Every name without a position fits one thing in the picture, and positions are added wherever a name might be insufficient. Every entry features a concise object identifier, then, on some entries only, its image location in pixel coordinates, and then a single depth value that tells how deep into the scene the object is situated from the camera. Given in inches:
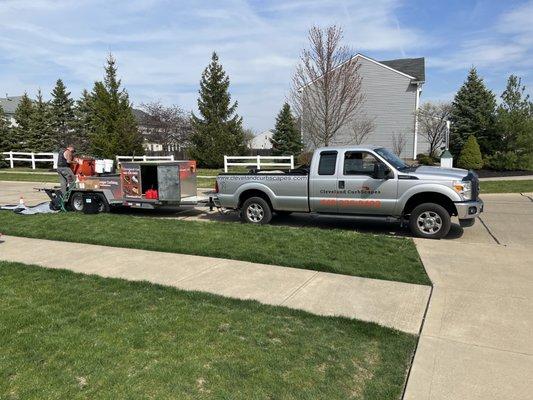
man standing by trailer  500.1
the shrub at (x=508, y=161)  921.5
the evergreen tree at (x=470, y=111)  1104.0
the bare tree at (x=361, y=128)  1363.2
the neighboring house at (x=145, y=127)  1828.2
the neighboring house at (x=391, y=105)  1364.4
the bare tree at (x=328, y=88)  890.7
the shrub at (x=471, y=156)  976.9
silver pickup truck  346.9
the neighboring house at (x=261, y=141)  3077.0
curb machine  460.4
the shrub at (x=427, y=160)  1096.0
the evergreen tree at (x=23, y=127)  1612.9
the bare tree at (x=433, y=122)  1320.1
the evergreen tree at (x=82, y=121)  1679.4
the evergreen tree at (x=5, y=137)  1566.2
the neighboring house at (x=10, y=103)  2915.8
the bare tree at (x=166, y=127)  1818.4
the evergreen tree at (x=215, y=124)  1293.1
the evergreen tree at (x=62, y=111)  1715.1
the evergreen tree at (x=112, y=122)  1294.3
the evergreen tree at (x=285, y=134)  1653.5
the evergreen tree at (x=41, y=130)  1616.6
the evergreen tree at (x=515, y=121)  911.7
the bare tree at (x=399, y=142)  1375.5
